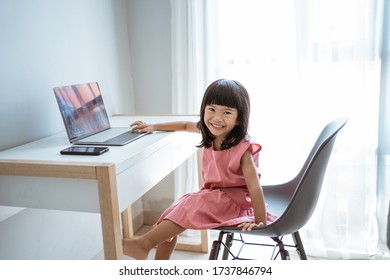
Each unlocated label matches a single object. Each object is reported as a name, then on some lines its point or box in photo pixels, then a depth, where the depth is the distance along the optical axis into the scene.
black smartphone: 1.11
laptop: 1.30
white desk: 0.99
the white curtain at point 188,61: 1.92
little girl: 1.21
